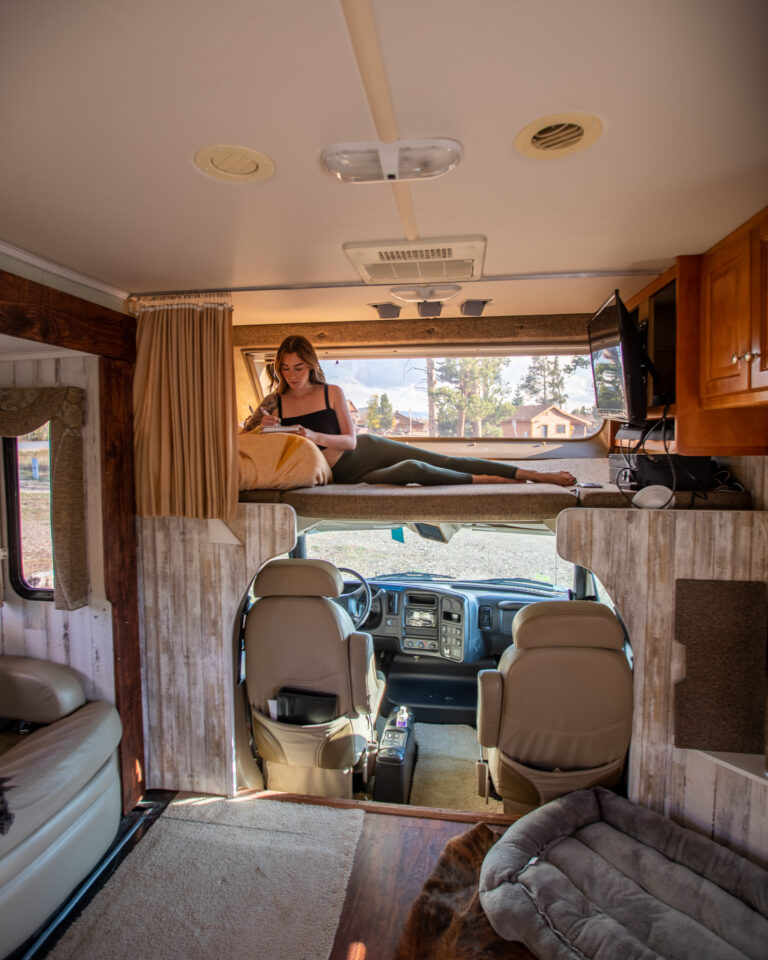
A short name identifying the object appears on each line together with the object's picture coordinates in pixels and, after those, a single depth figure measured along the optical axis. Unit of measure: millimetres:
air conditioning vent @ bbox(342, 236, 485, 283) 2016
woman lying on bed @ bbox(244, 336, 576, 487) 2711
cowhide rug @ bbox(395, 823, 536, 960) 1783
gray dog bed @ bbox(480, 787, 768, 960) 1666
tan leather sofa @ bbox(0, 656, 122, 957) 1793
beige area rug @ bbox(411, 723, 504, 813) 3045
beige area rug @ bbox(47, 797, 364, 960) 1839
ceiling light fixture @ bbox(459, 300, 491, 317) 2848
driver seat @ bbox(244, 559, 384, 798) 2510
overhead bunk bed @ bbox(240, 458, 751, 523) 2207
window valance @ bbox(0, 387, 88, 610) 2418
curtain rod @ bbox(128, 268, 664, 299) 2387
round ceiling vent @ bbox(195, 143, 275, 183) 1315
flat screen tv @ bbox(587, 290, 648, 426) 2123
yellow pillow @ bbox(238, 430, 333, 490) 2443
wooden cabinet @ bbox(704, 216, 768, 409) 1670
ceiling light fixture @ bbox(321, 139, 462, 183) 1295
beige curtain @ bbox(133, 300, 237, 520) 2369
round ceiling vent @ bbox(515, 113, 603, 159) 1186
